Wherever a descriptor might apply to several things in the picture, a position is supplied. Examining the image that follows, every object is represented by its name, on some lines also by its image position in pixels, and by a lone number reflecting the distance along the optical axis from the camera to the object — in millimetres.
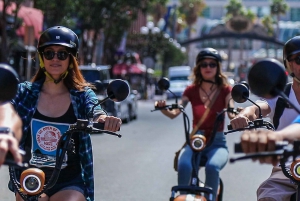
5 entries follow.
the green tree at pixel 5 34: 23984
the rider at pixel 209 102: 6625
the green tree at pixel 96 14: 29016
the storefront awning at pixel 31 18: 29625
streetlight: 59906
